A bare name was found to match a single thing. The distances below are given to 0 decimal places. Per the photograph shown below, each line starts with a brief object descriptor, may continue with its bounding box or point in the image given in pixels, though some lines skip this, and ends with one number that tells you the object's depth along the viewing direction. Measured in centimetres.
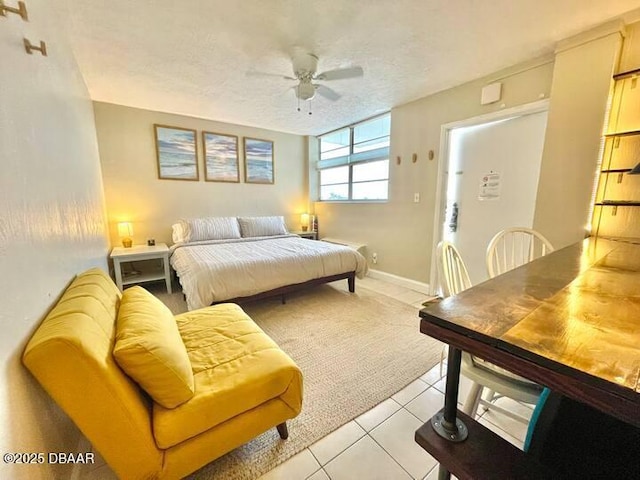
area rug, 125
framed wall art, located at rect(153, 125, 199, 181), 361
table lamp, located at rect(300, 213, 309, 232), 495
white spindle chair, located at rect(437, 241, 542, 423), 91
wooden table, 46
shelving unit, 177
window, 376
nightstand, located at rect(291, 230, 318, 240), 473
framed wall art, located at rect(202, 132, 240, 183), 395
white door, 236
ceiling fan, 210
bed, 235
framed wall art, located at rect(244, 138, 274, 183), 431
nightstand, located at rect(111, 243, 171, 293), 296
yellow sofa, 73
